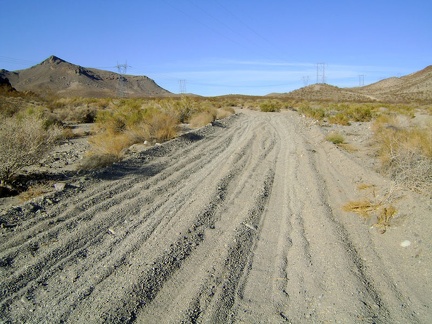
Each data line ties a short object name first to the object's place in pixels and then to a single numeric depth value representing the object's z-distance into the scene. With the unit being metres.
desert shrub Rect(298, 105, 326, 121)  32.46
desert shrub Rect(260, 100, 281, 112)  46.97
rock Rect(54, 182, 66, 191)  8.02
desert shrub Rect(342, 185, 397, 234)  6.69
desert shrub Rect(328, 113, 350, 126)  28.28
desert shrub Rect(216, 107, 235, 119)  33.89
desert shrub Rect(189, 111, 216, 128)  24.65
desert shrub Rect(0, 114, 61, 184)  8.16
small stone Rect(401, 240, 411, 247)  5.78
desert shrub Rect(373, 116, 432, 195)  7.50
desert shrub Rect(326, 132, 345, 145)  16.58
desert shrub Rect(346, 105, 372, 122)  32.44
